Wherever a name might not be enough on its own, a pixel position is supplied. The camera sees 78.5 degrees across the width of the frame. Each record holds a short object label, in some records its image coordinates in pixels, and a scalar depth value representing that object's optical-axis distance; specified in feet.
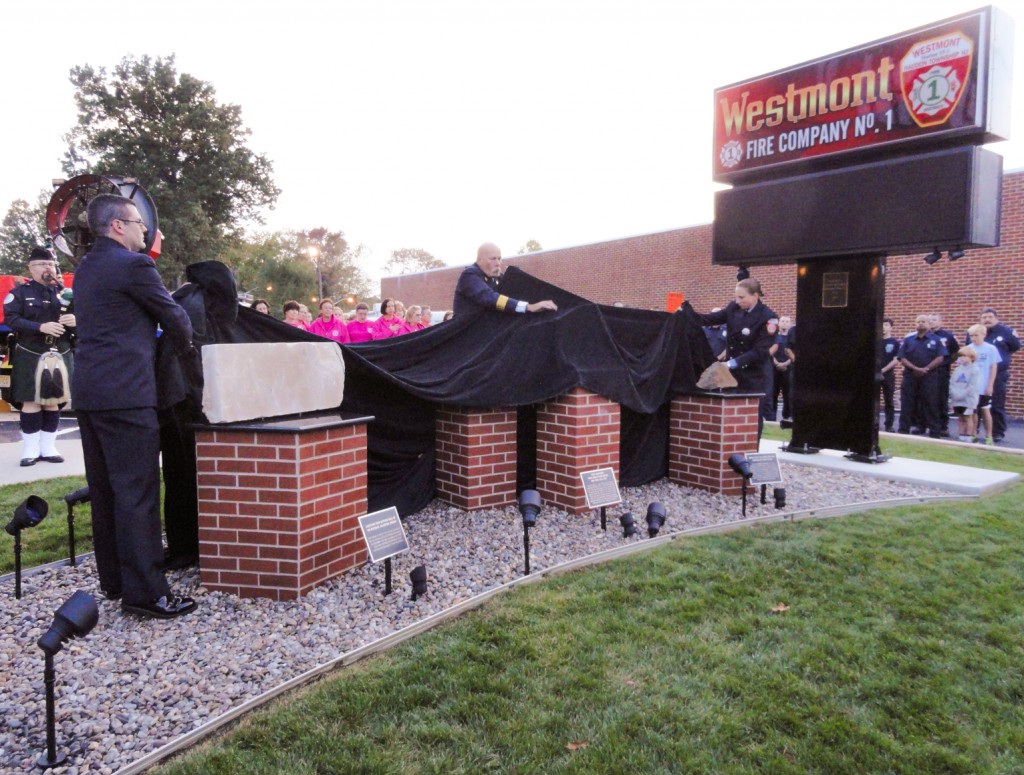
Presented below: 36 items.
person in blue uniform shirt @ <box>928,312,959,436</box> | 33.42
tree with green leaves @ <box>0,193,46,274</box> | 141.59
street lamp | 147.07
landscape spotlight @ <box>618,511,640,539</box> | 13.76
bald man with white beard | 16.02
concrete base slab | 19.65
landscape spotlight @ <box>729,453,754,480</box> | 15.34
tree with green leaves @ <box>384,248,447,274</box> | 224.74
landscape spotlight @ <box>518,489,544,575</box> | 11.59
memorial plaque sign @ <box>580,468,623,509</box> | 14.28
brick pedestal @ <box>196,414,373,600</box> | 10.52
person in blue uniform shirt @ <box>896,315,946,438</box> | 33.24
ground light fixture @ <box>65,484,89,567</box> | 11.15
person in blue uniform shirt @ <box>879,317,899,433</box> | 35.54
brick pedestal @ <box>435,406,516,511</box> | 15.76
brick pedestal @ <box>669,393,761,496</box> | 18.33
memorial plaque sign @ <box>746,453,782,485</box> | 16.42
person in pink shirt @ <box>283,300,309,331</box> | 29.37
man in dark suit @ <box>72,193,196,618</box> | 9.44
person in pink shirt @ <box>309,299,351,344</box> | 29.58
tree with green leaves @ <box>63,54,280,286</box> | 91.35
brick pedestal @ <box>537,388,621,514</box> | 16.10
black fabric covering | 14.48
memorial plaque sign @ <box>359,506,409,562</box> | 10.64
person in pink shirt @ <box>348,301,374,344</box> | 31.12
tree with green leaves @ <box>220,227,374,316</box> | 139.85
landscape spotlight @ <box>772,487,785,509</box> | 16.49
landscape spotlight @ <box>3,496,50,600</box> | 10.28
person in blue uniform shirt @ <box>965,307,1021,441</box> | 33.42
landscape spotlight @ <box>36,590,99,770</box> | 6.59
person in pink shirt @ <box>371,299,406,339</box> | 30.60
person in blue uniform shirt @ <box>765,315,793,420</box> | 37.37
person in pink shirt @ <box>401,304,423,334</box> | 33.50
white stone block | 10.36
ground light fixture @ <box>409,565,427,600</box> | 10.66
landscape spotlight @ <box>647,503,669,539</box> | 13.65
